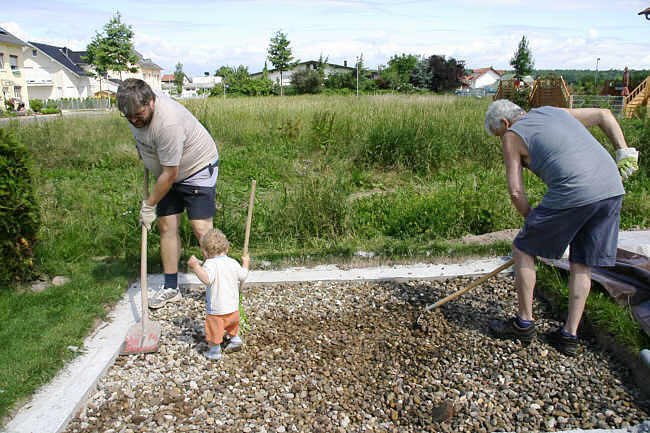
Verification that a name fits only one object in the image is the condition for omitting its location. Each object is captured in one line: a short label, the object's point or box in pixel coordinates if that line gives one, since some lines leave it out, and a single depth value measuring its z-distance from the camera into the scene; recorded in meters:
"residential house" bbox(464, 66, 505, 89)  85.19
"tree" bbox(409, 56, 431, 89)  48.72
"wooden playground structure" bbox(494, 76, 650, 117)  15.26
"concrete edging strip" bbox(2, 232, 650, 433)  2.35
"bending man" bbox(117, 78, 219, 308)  2.94
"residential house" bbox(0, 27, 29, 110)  35.56
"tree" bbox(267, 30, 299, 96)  39.28
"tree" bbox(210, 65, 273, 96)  42.59
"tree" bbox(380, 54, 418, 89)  47.38
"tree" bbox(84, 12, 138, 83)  32.72
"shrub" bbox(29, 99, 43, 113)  31.44
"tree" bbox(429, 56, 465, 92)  49.47
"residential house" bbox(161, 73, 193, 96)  98.12
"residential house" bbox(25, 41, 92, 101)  45.13
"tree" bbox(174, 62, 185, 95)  74.44
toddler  2.81
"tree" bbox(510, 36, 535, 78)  50.03
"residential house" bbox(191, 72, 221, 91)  84.07
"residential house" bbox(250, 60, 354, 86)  60.95
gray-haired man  2.54
